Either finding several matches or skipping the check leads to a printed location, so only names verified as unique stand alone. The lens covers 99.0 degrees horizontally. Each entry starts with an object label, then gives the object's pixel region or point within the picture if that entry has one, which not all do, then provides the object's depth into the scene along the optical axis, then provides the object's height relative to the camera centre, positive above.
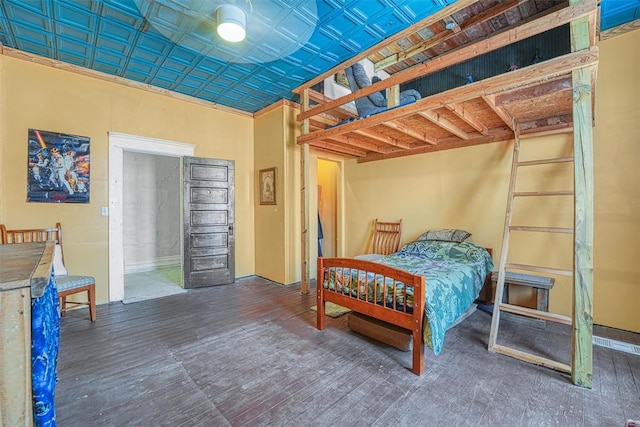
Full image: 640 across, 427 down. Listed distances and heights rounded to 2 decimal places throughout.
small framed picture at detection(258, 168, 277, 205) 4.74 +0.39
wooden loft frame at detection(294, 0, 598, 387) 1.95 +1.02
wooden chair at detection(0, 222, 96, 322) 2.86 -0.67
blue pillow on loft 3.56 +1.61
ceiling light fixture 2.36 +1.63
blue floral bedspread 2.17 -0.69
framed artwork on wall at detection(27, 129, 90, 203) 3.21 +0.48
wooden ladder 2.17 -0.87
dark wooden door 4.34 -0.25
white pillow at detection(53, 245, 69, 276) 3.04 -0.66
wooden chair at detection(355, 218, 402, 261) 4.63 -0.51
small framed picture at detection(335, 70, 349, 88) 4.59 +2.18
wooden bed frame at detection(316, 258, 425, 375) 2.12 -0.88
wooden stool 2.86 -0.81
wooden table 0.86 -0.45
